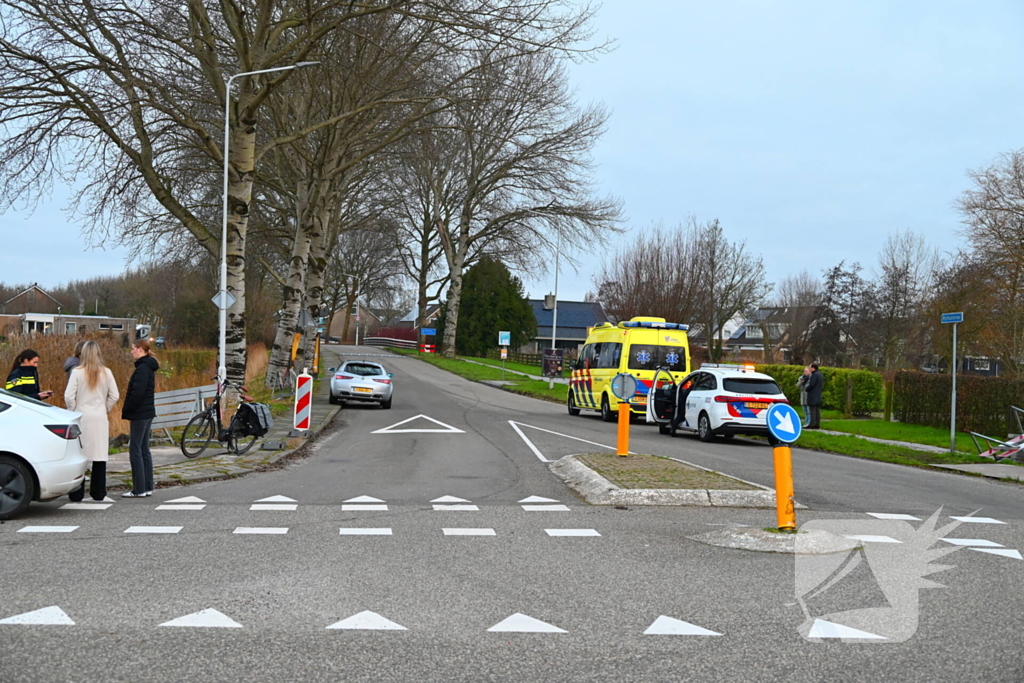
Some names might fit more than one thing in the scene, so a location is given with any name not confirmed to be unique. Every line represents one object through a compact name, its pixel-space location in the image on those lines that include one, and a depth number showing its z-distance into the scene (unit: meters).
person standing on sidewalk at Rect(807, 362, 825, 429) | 25.31
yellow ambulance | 27.17
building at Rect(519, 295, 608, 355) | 106.50
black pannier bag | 16.25
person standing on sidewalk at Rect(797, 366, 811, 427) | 25.76
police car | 21.12
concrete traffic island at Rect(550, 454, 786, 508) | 11.34
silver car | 30.16
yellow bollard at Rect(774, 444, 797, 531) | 8.77
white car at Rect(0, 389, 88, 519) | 9.44
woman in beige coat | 10.53
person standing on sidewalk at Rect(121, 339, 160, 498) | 11.06
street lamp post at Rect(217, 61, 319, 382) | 21.49
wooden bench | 17.59
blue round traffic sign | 9.31
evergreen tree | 80.44
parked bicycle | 15.33
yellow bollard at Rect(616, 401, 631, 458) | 14.94
